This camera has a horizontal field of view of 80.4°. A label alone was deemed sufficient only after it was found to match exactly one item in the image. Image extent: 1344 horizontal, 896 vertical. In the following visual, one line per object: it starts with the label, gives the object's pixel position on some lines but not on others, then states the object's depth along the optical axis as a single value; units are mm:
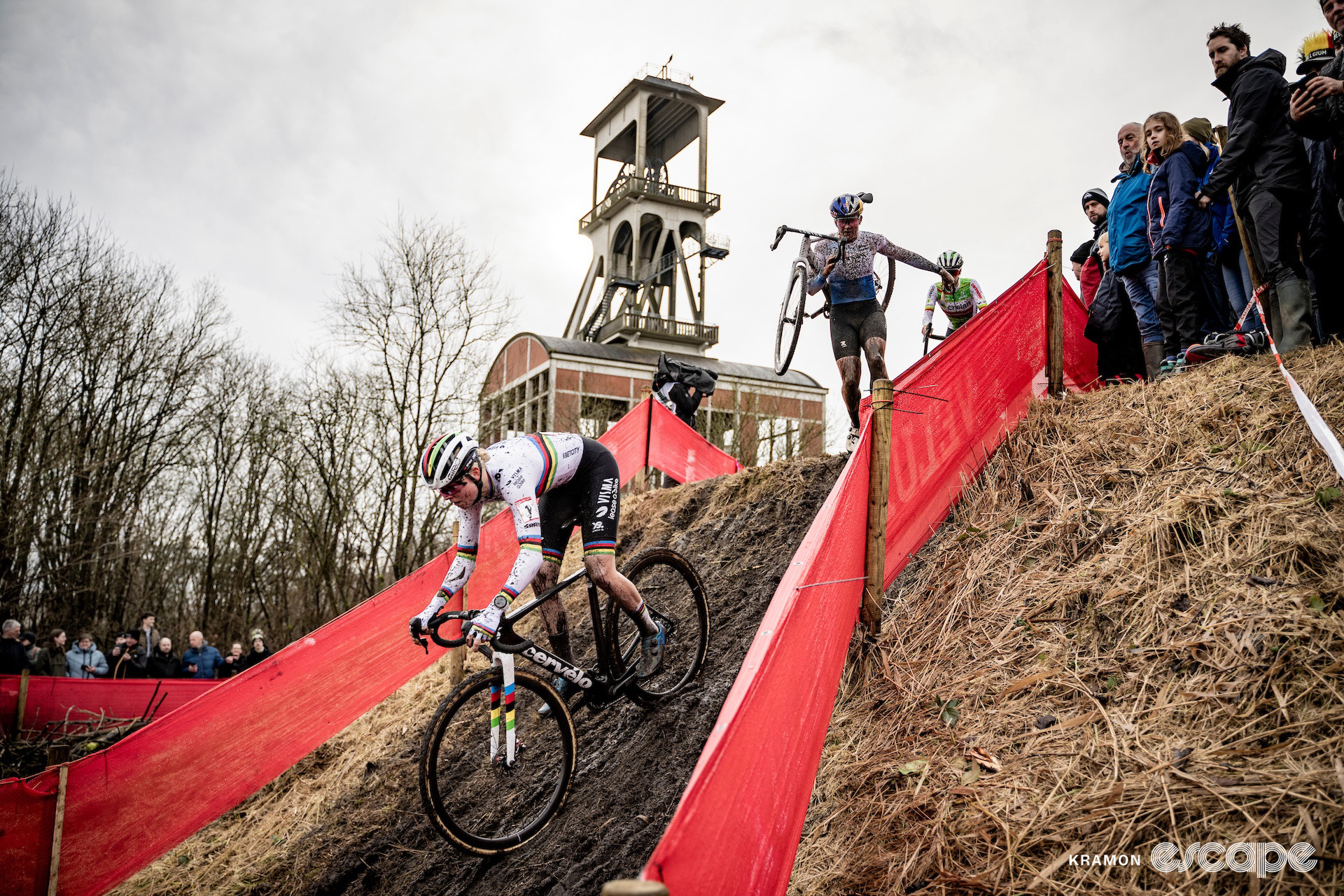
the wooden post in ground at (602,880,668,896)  2057
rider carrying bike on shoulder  7723
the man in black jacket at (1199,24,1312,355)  5535
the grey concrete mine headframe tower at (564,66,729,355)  43469
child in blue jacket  6156
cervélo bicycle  4348
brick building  28672
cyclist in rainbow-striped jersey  4523
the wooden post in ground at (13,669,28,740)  9453
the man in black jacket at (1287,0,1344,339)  5070
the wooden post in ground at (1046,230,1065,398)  6406
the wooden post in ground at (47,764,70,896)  5113
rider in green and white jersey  9547
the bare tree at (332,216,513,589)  22984
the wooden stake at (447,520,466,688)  7301
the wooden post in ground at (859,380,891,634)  4473
